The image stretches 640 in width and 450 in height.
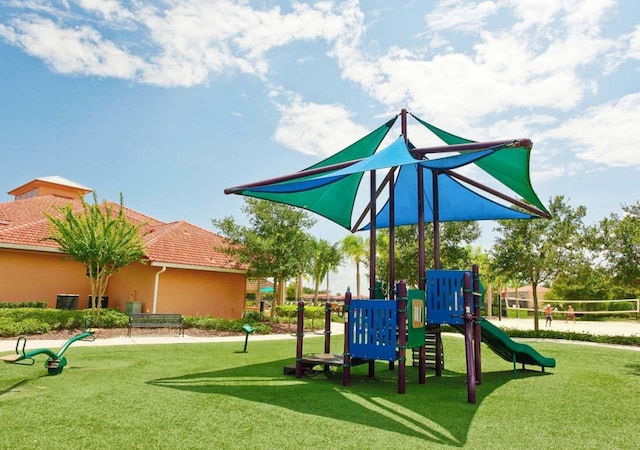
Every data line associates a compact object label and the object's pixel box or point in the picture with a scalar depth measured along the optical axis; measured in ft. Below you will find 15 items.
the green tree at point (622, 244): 54.44
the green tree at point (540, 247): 61.36
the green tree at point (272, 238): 61.21
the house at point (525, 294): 193.96
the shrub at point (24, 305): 51.72
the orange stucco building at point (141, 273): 57.47
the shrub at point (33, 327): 44.50
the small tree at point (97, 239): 49.42
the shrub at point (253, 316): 64.81
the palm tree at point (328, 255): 82.33
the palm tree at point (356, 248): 149.38
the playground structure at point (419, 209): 23.27
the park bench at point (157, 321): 48.89
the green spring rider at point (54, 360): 22.50
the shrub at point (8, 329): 43.06
